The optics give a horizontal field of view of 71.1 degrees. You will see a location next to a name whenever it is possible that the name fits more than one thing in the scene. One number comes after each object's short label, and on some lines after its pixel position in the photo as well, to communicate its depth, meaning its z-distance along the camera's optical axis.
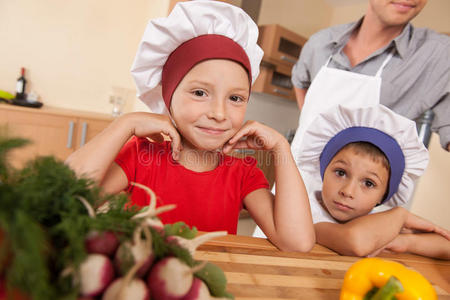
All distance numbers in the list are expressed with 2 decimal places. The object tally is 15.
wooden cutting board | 0.55
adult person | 1.32
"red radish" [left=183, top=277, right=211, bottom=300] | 0.36
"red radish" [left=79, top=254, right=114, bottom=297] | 0.30
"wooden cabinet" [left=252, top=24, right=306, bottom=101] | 3.03
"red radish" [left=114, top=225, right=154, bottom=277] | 0.32
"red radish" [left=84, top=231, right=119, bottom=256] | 0.32
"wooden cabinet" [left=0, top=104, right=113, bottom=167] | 2.28
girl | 0.80
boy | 0.89
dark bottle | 2.52
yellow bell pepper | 0.49
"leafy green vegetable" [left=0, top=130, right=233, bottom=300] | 0.25
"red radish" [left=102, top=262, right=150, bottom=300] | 0.31
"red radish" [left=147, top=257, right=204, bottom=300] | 0.34
